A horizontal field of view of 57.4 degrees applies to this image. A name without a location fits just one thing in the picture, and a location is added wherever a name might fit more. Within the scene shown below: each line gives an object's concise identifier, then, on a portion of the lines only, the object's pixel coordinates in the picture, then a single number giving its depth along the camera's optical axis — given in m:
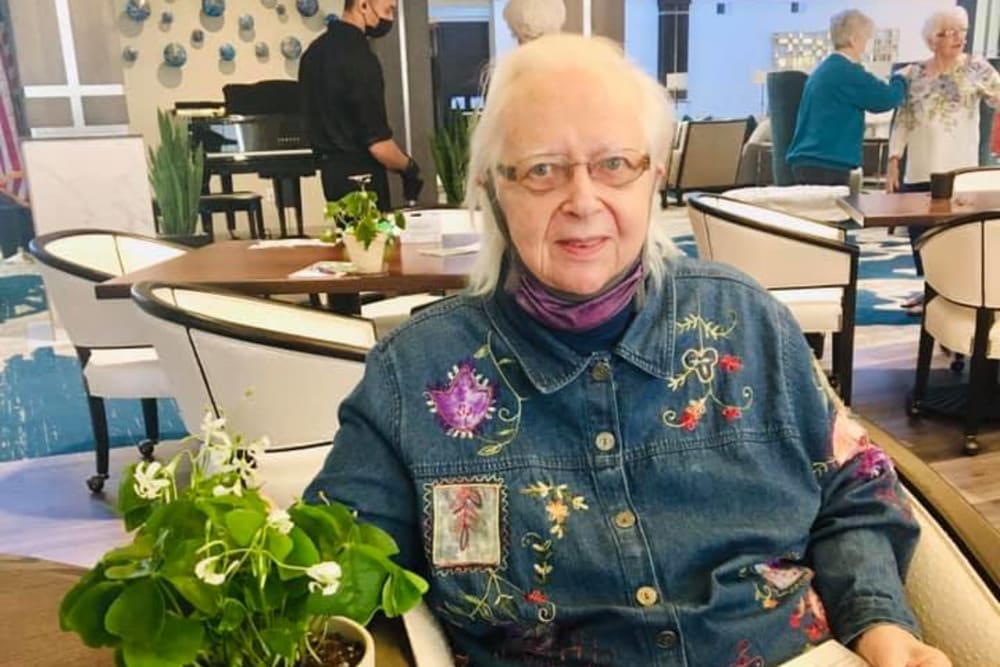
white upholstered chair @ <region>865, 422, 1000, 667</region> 1.11
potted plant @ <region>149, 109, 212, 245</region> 5.09
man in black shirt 3.58
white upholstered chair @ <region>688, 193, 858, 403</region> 3.40
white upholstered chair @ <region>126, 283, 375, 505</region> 1.92
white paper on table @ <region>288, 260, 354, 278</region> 2.65
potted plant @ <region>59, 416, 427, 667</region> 0.67
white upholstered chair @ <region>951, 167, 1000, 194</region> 4.59
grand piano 7.85
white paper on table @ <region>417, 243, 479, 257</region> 2.93
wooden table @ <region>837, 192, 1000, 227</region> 3.53
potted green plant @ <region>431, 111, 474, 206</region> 3.64
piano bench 7.56
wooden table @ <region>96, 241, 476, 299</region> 2.55
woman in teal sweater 4.66
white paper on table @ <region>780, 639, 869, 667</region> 1.11
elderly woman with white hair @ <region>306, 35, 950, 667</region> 1.15
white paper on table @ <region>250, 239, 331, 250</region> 3.38
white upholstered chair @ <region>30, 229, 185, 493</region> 2.98
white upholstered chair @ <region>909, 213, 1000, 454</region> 3.07
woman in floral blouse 4.62
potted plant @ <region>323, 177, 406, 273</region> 2.62
